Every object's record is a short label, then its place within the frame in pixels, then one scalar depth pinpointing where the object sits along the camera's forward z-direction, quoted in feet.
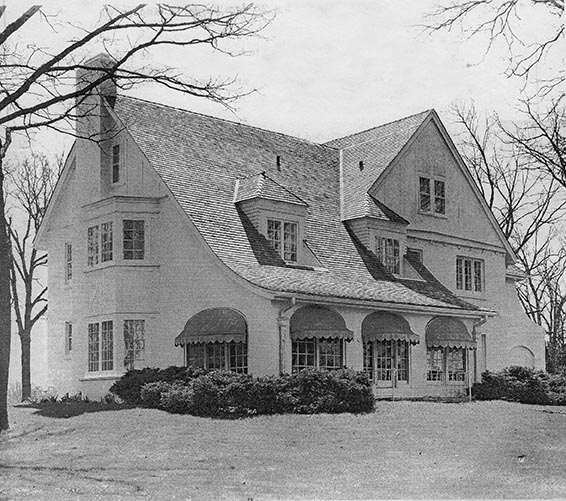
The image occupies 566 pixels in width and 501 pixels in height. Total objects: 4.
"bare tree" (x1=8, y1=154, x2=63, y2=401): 94.74
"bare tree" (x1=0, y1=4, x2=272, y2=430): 59.52
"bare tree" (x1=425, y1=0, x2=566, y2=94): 52.70
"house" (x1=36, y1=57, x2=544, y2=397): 76.13
